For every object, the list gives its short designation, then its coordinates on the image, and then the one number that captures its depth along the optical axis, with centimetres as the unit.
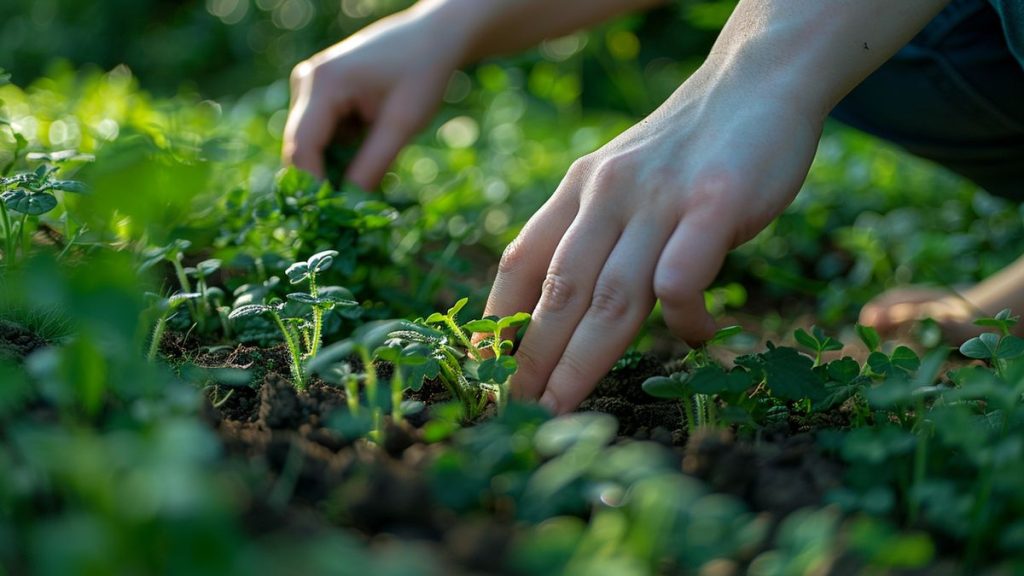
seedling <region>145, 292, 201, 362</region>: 80
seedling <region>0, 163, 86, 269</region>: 83
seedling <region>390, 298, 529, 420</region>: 79
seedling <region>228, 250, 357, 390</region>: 81
